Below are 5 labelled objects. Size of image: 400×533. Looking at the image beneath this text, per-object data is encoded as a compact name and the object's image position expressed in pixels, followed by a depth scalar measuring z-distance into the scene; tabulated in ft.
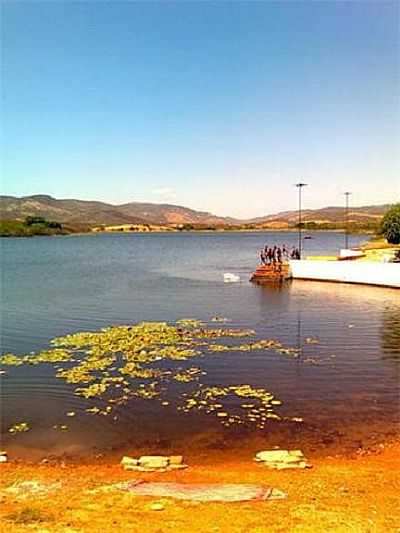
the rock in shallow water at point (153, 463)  32.58
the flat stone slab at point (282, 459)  32.86
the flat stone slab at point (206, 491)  26.91
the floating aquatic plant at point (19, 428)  40.70
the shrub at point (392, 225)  220.64
